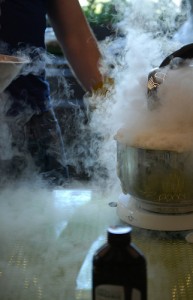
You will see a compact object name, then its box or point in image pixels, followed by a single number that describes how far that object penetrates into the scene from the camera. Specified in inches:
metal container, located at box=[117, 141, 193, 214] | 36.1
